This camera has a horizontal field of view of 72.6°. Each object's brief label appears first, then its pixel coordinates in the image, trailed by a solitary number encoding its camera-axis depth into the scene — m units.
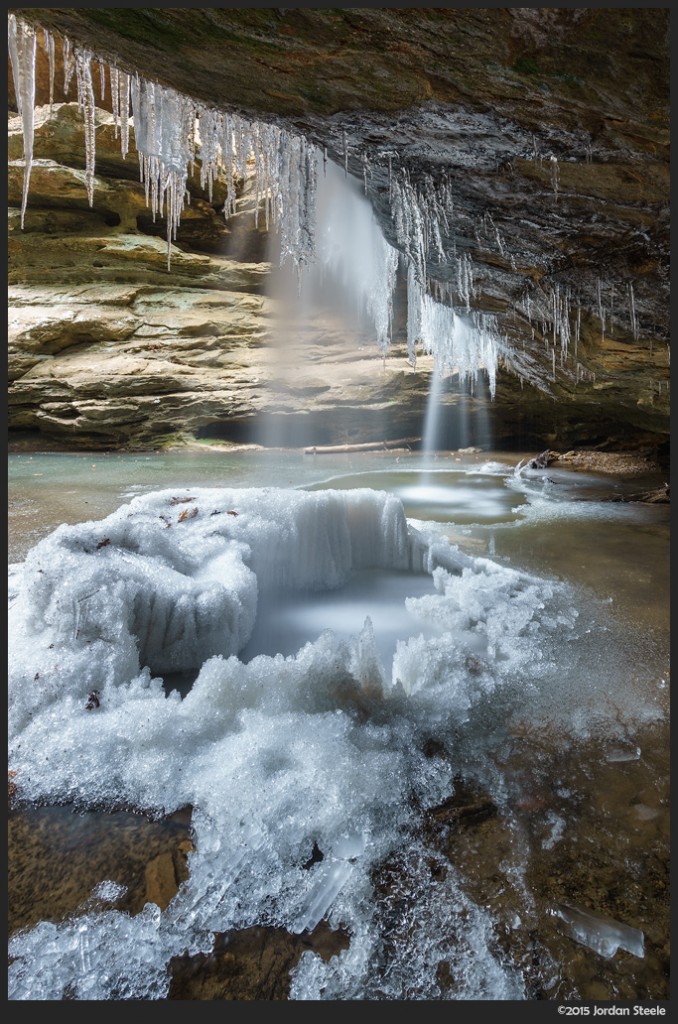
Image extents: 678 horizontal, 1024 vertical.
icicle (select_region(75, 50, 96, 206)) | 2.71
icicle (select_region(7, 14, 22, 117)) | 2.49
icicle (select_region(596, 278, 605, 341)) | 5.08
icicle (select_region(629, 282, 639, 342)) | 5.02
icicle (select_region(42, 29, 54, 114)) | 2.47
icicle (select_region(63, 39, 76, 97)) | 2.76
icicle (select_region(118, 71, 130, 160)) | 2.89
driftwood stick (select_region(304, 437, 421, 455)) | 15.54
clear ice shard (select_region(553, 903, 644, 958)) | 1.28
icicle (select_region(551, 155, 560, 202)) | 3.15
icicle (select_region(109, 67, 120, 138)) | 2.82
